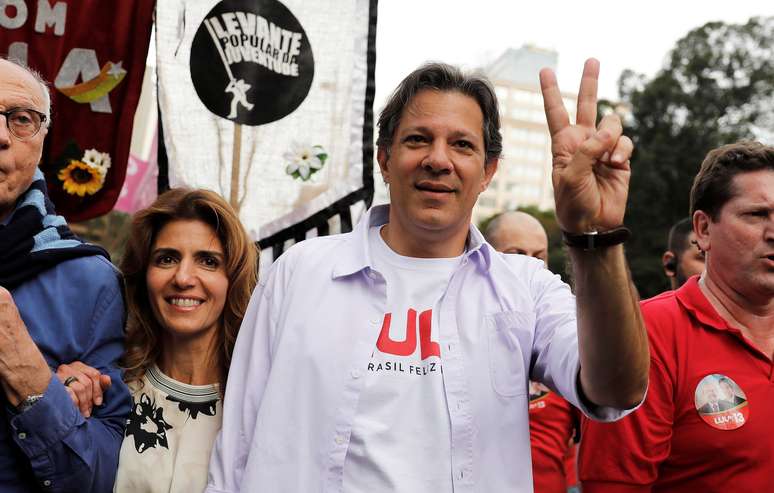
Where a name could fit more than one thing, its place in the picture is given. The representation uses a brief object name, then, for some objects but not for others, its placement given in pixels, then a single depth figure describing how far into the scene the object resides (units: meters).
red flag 3.57
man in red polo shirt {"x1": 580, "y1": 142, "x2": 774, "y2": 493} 2.42
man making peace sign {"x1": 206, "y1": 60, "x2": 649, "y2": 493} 1.81
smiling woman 2.52
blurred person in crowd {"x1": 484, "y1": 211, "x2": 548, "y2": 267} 4.56
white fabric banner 3.70
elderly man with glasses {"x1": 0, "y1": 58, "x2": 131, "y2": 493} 2.03
